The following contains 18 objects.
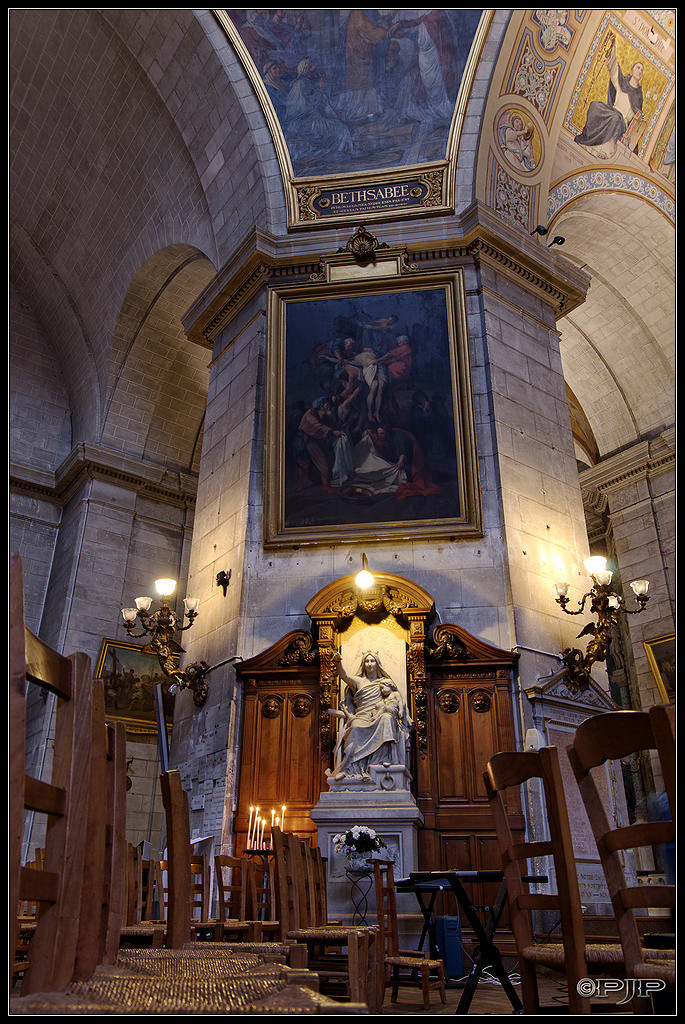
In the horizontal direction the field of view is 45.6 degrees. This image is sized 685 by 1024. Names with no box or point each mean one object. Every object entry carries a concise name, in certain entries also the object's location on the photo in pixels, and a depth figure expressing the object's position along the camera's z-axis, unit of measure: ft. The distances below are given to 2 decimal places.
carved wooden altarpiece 26.55
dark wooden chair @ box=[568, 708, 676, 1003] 6.79
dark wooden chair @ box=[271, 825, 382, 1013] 12.19
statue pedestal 23.97
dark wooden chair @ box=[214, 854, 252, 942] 15.83
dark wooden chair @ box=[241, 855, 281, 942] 16.36
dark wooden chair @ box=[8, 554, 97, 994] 5.18
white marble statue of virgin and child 26.25
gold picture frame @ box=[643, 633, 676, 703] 43.88
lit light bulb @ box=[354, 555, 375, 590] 29.04
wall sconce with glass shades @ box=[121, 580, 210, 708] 29.78
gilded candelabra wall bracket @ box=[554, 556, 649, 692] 27.68
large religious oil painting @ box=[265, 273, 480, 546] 31.81
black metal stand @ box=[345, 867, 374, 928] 23.35
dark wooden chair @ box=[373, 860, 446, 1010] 16.15
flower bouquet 22.30
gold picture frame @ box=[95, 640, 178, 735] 46.60
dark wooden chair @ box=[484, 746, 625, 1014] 7.80
